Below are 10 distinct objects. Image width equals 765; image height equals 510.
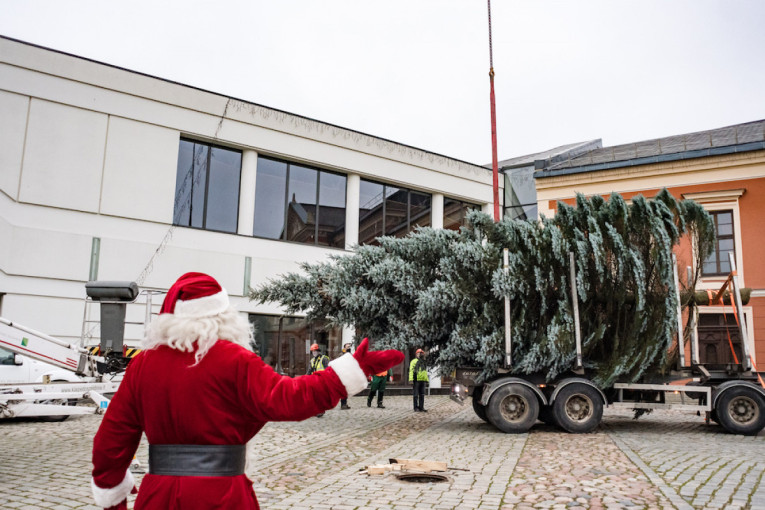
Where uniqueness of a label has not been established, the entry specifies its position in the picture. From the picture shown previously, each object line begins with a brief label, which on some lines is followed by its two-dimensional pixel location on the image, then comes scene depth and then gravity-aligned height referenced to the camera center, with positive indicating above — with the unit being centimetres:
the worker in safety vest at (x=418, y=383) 1739 -112
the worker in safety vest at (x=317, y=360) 1644 -53
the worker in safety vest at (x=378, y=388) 1859 -136
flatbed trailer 1259 -96
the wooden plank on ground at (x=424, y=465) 802 -154
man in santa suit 258 -28
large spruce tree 1289 +114
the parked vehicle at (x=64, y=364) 1012 -58
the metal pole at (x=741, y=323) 1320 +53
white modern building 1739 +472
